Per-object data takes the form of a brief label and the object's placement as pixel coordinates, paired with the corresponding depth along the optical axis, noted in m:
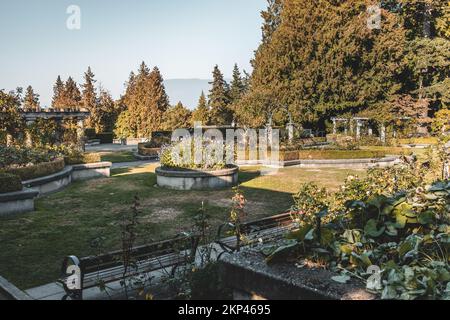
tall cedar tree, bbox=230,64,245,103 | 61.80
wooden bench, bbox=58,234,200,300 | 4.74
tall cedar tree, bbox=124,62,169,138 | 45.12
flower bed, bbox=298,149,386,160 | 21.83
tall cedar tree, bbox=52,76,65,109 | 90.69
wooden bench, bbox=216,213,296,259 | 6.14
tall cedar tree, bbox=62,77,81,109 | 61.25
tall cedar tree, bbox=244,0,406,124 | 37.97
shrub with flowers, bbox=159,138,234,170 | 14.88
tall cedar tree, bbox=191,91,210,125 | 43.38
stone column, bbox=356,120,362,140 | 33.81
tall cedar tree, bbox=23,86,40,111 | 70.20
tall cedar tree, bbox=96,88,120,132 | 53.94
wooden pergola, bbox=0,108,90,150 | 26.60
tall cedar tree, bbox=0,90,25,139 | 19.08
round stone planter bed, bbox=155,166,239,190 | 14.27
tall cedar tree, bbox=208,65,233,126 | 50.94
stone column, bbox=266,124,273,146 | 28.09
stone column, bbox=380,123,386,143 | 34.38
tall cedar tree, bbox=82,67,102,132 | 52.66
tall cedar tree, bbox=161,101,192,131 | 39.91
